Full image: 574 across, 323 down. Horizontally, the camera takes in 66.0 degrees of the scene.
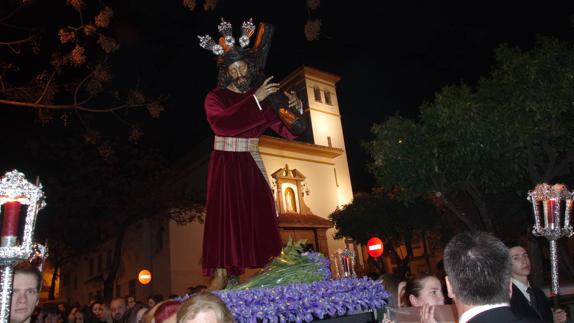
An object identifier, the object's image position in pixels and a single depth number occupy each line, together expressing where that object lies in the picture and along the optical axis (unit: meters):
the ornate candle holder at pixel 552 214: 4.47
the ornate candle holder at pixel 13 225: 2.40
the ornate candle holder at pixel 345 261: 7.06
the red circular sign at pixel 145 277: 24.47
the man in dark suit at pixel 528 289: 4.44
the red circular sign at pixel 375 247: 25.09
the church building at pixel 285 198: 26.36
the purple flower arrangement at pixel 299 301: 3.64
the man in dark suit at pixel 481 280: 2.25
